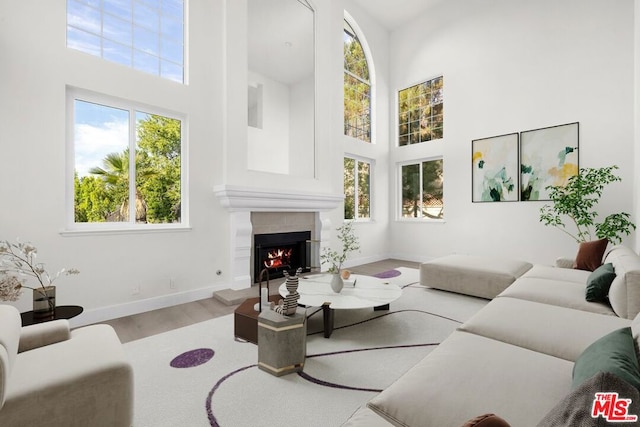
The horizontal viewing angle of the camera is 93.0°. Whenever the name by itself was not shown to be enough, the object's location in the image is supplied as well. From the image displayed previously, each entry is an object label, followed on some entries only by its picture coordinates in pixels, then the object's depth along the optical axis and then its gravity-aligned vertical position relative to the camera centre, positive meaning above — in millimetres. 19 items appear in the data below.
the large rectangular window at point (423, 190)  6121 +482
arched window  6078 +2570
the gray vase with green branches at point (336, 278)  2889 -624
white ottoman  3525 -748
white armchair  1149 -678
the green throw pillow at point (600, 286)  2189 -536
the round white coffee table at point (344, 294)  2574 -757
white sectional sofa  937 -627
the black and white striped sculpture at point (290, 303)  2021 -605
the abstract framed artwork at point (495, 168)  5055 +765
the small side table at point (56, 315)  2088 -722
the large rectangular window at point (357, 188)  6113 +514
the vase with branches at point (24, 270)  2176 -469
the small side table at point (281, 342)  1954 -843
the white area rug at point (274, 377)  1631 -1066
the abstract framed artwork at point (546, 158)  4539 +844
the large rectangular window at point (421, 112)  6090 +2106
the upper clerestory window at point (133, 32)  2992 +1950
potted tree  3920 +42
